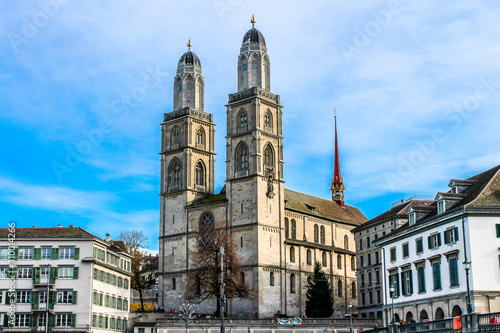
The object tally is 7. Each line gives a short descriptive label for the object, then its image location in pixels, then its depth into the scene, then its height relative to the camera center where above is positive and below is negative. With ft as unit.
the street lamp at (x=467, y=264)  142.24 +10.34
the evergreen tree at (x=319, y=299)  308.81 +8.82
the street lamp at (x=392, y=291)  183.32 +7.25
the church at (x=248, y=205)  316.81 +53.08
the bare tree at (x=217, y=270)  292.20 +20.64
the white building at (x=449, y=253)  175.32 +16.81
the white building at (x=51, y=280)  249.34 +14.98
